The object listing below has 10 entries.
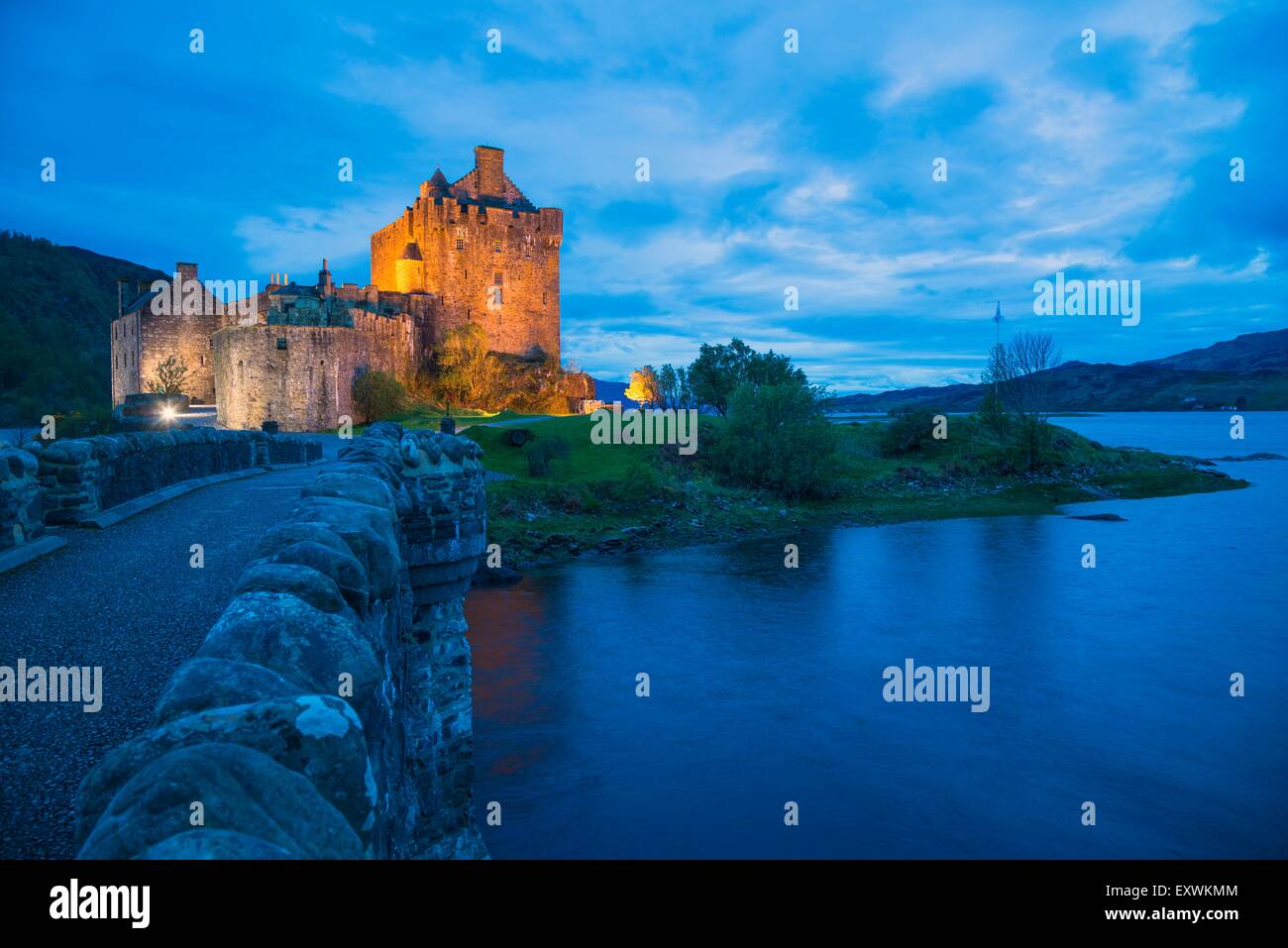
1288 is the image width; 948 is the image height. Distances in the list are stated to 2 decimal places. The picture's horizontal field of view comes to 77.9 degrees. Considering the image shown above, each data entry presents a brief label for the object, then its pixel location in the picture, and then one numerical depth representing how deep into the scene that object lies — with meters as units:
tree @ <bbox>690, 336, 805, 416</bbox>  75.25
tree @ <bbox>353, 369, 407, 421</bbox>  51.34
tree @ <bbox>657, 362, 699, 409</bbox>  80.75
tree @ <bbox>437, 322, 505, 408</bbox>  62.53
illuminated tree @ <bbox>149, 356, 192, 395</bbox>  55.42
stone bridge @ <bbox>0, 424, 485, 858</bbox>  1.95
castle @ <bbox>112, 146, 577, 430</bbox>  46.59
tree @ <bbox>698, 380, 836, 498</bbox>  52.28
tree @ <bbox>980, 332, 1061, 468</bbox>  63.19
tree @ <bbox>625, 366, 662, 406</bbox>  82.00
